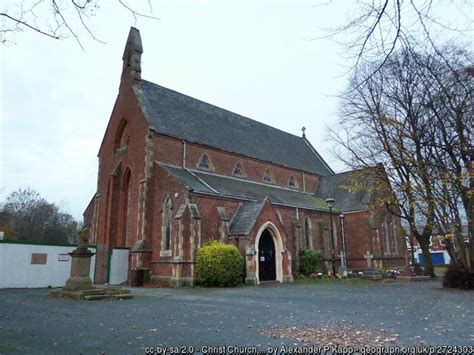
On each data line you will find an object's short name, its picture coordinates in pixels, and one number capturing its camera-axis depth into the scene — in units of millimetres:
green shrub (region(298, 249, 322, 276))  25984
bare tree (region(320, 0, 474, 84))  4355
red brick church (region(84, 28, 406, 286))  21328
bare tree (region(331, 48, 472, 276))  15867
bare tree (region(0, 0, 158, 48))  4480
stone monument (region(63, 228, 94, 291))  14508
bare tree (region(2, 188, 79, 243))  52816
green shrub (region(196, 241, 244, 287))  19188
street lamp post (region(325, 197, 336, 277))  28584
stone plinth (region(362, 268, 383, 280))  25062
